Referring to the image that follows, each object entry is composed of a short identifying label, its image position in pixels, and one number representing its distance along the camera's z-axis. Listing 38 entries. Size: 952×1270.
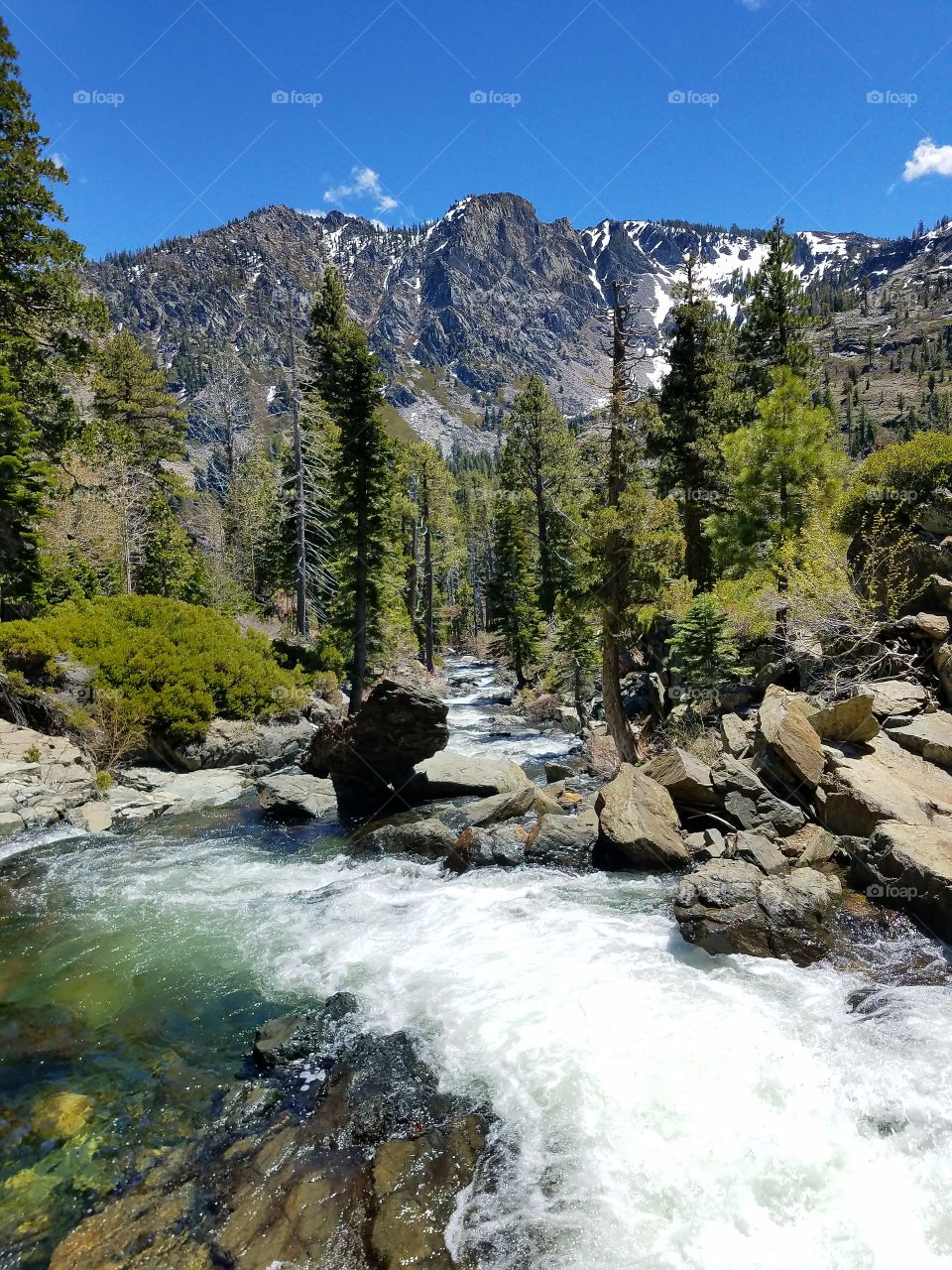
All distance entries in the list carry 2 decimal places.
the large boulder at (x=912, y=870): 7.35
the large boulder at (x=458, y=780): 15.15
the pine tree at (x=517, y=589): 36.53
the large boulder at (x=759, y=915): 7.28
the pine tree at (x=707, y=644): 16.41
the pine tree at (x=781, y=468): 18.12
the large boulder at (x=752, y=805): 9.90
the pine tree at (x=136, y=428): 31.52
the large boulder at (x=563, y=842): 10.80
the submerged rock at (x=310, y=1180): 4.22
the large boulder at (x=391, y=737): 15.06
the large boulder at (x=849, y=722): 10.77
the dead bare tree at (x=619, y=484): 15.64
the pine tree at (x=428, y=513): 38.81
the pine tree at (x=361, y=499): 23.41
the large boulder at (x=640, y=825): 10.13
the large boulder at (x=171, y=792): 14.80
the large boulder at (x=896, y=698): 11.96
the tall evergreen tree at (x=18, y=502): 17.86
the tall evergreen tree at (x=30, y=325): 17.39
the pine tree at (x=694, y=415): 23.86
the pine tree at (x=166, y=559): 34.53
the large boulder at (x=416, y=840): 11.87
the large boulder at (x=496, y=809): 12.76
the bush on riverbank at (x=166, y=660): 17.47
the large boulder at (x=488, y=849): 10.98
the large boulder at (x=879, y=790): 9.09
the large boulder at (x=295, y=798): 14.78
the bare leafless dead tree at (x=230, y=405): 41.16
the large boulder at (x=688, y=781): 10.96
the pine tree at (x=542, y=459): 35.44
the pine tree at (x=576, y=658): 23.55
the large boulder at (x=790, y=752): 10.34
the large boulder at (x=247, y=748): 18.14
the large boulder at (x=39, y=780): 13.00
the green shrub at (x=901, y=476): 14.05
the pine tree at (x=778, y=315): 22.81
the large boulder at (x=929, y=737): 10.72
